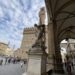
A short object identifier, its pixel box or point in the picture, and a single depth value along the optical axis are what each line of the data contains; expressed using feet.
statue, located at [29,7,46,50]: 7.86
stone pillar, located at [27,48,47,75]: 6.92
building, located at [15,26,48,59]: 87.15
